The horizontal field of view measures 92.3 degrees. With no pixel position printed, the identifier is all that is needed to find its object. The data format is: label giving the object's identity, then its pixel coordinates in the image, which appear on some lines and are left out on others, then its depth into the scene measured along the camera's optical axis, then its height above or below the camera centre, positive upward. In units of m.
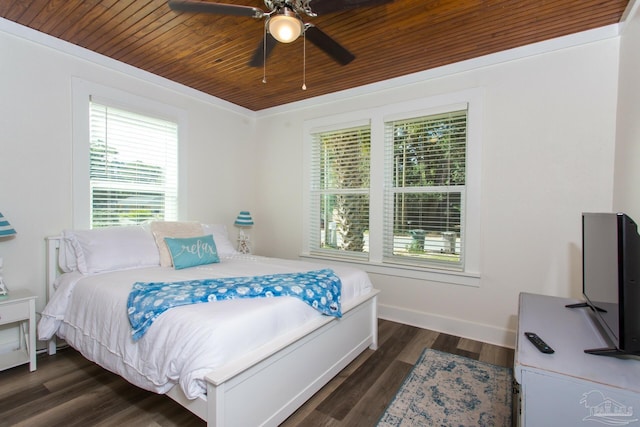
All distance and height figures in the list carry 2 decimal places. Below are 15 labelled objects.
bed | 1.44 -0.72
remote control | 1.28 -0.59
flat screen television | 1.20 -0.31
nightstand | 2.14 -0.80
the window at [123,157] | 2.78 +0.49
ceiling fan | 1.69 +1.12
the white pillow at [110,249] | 2.47 -0.37
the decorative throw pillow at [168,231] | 2.81 -0.25
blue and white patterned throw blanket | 1.68 -0.52
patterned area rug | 1.81 -1.24
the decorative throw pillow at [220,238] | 3.38 -0.36
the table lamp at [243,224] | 4.04 -0.23
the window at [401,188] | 2.98 +0.23
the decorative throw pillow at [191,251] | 2.72 -0.41
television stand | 1.02 -0.62
